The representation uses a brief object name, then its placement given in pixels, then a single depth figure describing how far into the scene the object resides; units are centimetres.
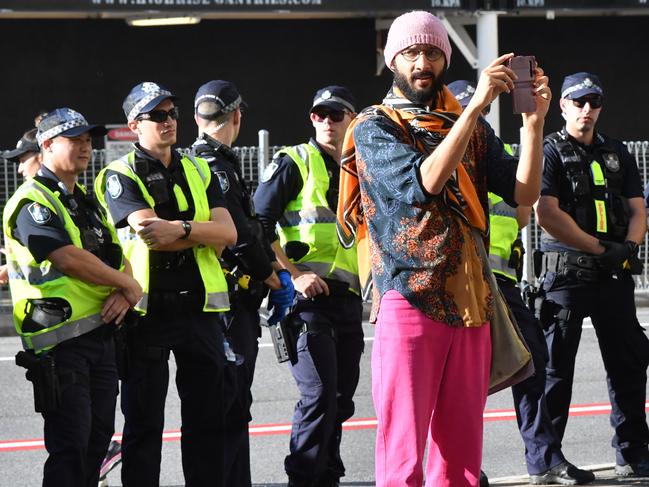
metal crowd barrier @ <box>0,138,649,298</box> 2454
